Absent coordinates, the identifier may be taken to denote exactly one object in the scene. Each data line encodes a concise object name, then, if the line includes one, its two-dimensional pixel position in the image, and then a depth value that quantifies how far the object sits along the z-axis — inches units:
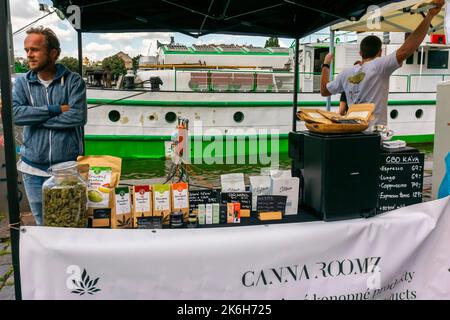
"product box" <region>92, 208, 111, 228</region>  74.0
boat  361.1
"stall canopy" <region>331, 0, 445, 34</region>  234.2
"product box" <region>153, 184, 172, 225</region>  75.7
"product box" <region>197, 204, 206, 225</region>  77.2
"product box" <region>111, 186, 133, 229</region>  74.2
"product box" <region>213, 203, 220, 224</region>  77.2
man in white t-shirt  117.6
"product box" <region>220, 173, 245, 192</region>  81.9
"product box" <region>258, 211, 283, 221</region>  79.0
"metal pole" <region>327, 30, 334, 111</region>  270.1
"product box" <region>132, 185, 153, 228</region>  74.6
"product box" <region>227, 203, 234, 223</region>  77.9
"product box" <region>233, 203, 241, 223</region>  78.0
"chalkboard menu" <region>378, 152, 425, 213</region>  91.1
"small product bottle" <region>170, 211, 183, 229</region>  75.0
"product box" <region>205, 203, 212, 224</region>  77.0
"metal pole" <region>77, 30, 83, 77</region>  168.9
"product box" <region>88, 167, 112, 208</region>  74.5
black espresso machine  75.9
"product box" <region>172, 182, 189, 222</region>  77.2
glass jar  68.9
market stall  67.4
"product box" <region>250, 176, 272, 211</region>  82.8
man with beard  93.4
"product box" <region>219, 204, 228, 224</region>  77.8
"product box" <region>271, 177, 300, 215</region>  81.0
